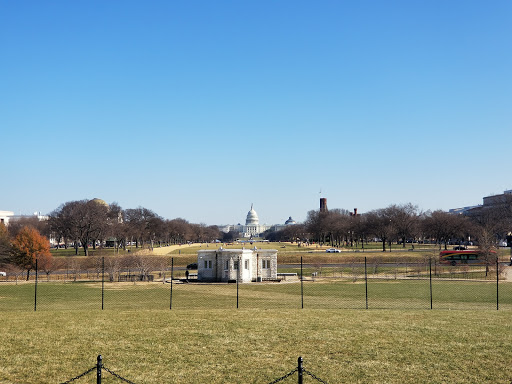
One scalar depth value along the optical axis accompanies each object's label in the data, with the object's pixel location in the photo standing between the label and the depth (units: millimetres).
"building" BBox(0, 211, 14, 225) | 168675
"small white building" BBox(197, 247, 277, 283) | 55656
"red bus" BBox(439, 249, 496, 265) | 74625
